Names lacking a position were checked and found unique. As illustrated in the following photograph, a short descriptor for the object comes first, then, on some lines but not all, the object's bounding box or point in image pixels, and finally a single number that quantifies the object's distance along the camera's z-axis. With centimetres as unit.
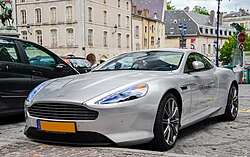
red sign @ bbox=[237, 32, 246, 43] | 1809
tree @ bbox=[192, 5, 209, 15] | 9669
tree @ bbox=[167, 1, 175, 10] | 8748
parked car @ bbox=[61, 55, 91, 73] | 1641
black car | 575
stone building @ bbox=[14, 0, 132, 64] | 4328
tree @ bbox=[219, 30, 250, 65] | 6894
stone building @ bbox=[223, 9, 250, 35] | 11375
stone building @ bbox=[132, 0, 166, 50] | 5677
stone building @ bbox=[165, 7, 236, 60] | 7644
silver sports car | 381
